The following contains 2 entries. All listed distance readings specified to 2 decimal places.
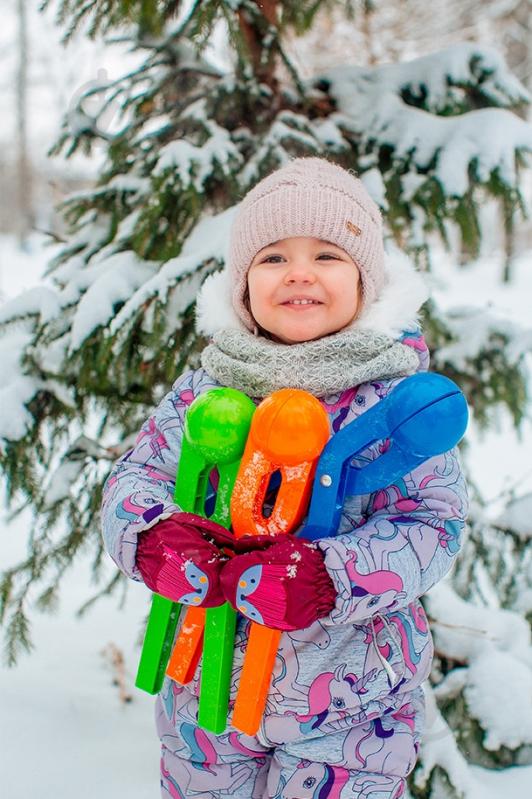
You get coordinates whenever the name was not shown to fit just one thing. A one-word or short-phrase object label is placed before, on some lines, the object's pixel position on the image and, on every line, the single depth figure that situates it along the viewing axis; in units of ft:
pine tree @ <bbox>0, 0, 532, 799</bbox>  6.14
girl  3.61
